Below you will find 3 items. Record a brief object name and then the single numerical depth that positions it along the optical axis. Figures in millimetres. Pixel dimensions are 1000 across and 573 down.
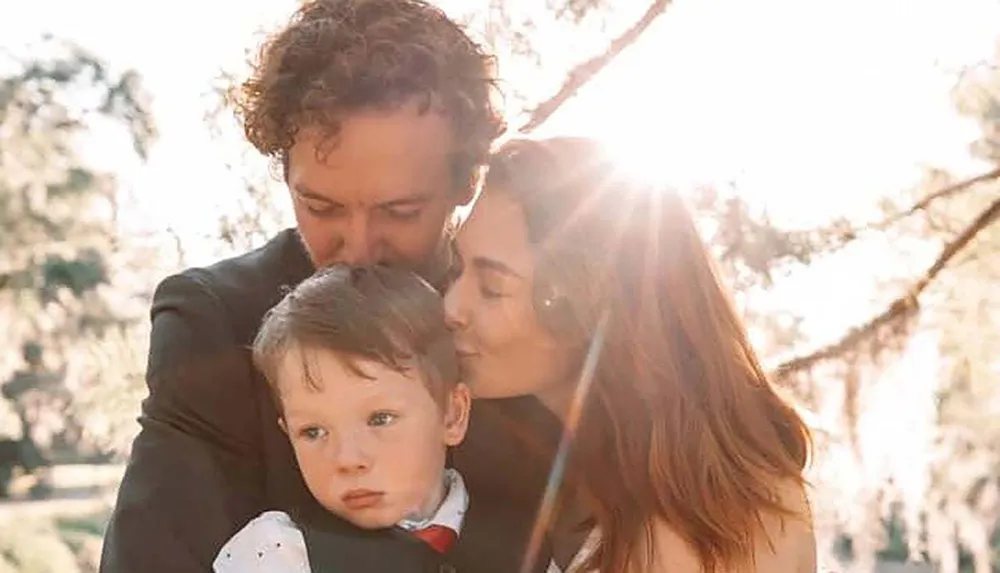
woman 2457
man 2322
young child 2270
